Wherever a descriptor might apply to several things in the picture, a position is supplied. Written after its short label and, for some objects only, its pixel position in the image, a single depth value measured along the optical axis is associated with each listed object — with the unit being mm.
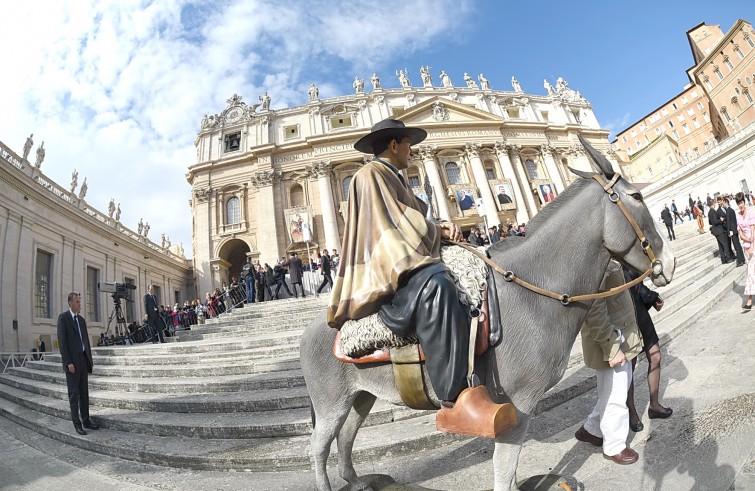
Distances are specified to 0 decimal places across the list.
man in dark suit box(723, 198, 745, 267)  9156
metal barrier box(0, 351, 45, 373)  11438
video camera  12828
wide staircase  3201
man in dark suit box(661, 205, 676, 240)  17127
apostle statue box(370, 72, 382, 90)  33212
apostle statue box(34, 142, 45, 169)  17138
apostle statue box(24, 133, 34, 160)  16544
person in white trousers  2301
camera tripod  13791
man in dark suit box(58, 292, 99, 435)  4551
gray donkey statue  1648
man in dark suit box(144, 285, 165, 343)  11414
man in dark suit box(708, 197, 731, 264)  9500
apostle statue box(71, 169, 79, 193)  19825
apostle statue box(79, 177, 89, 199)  20109
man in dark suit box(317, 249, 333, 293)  13547
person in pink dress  5348
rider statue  1559
